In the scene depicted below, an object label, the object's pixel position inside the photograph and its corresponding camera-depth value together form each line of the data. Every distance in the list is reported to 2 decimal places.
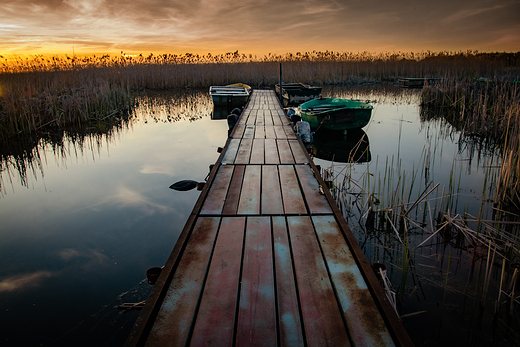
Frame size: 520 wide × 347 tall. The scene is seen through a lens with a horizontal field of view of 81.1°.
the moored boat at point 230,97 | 10.57
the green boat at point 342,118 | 6.66
